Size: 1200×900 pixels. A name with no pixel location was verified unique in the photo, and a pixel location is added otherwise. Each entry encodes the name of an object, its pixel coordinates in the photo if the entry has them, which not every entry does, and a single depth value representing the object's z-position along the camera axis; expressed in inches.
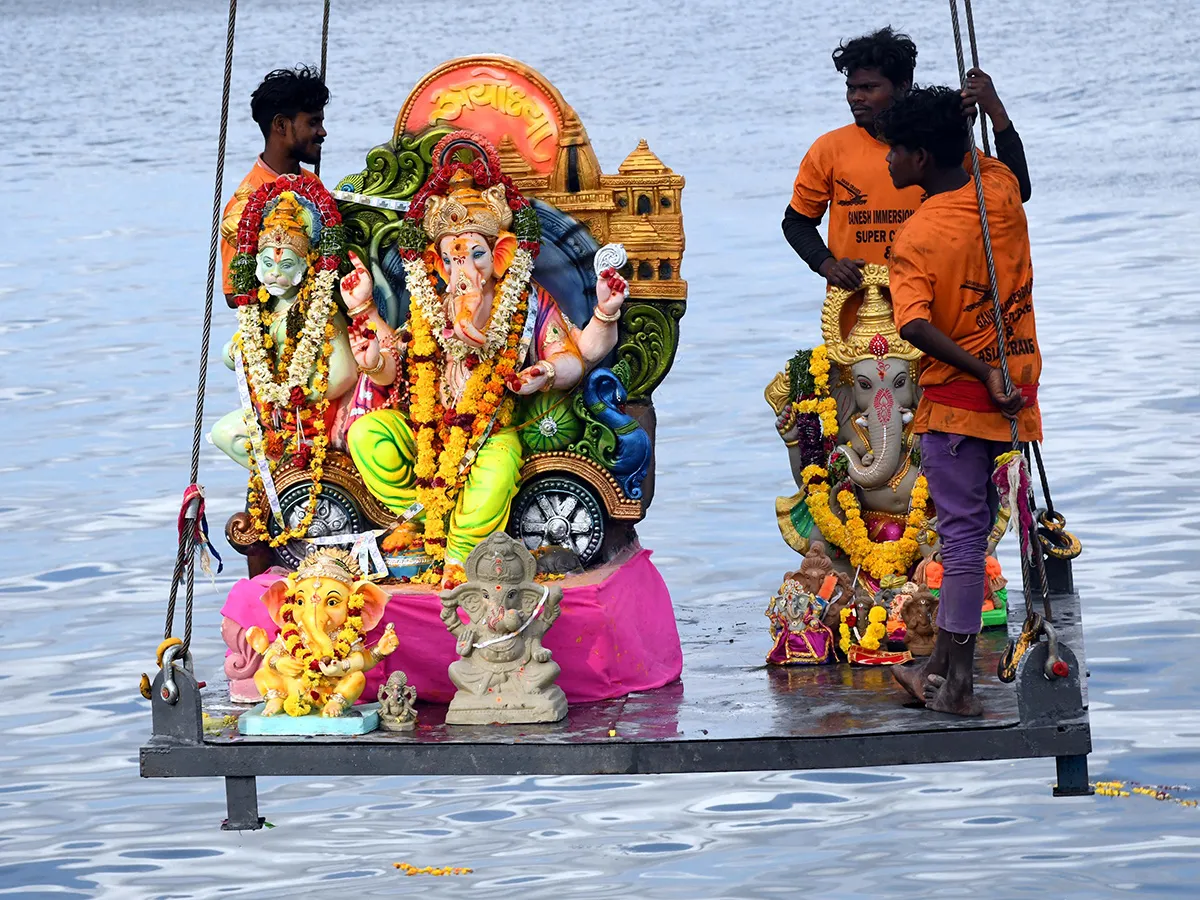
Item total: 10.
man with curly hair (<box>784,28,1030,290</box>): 725.3
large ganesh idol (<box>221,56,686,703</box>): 682.2
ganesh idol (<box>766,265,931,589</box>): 726.5
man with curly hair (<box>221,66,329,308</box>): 715.4
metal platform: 610.2
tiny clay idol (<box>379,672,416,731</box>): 645.3
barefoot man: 608.7
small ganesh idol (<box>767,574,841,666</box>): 708.0
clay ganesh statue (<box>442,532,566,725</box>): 646.5
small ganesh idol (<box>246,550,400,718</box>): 649.0
